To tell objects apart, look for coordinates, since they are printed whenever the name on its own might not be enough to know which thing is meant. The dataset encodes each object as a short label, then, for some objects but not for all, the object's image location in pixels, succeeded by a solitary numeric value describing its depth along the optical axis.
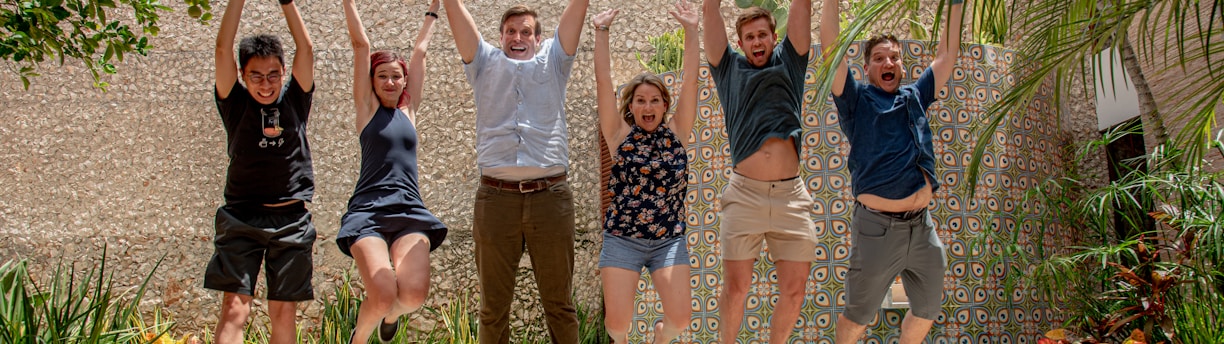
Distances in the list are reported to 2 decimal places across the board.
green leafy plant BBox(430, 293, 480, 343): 6.99
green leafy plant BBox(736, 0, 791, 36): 7.43
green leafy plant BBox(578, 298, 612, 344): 7.03
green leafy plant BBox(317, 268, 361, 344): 6.88
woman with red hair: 4.04
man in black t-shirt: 4.05
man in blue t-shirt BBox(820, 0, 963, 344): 4.27
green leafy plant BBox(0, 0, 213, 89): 3.37
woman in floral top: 4.21
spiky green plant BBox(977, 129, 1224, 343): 5.30
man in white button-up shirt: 4.18
